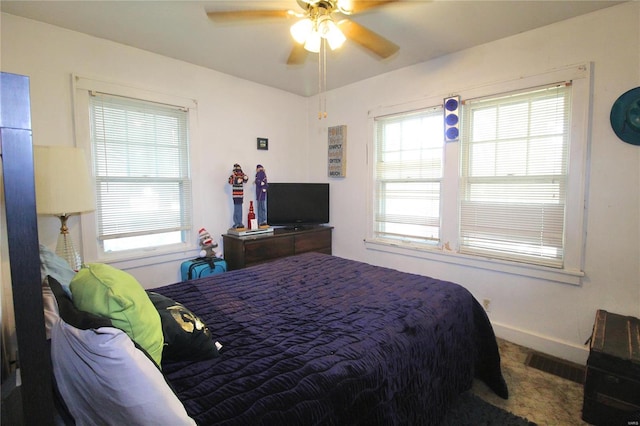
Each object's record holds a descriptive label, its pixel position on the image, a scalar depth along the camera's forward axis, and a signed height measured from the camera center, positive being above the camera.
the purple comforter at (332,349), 1.05 -0.66
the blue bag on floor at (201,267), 3.04 -0.74
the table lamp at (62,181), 1.95 +0.09
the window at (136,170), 2.65 +0.23
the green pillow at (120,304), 1.02 -0.38
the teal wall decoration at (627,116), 2.08 +0.52
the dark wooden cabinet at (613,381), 1.65 -1.06
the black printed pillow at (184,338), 1.19 -0.57
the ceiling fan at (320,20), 1.71 +1.03
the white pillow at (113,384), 0.79 -0.51
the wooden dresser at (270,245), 3.27 -0.59
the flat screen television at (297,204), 3.80 -0.14
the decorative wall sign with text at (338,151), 3.92 +0.54
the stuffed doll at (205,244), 3.26 -0.53
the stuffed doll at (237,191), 3.44 +0.03
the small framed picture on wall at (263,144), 3.85 +0.63
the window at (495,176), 2.38 +0.15
